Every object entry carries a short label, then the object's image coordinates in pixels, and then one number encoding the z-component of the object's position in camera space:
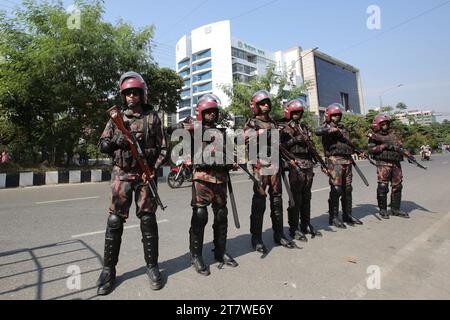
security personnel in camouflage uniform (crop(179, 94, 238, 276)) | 3.25
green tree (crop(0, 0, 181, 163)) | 13.41
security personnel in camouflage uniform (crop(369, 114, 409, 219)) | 5.82
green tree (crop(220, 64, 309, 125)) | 23.33
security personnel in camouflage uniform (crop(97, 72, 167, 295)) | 2.86
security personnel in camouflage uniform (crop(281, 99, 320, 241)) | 4.34
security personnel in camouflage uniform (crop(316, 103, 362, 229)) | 5.08
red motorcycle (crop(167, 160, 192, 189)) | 10.82
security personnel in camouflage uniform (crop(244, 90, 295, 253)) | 3.91
